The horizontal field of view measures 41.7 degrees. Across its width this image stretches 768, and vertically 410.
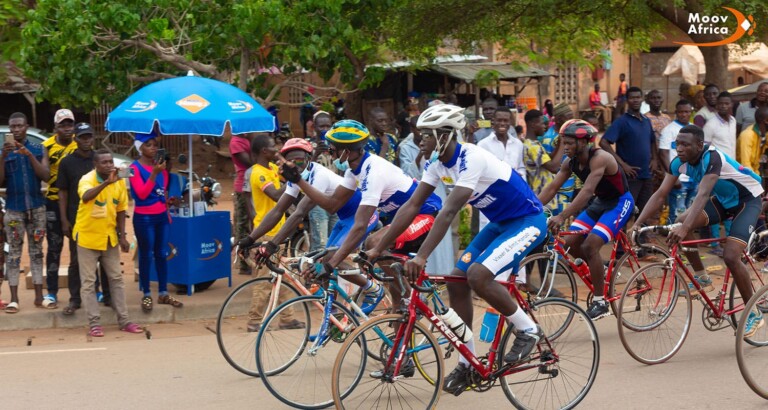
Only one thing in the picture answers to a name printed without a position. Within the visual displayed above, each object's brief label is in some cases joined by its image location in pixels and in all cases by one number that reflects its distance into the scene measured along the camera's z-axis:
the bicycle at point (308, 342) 6.65
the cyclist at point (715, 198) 7.73
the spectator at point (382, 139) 11.35
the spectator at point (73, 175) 9.23
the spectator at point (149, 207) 9.46
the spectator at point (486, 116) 11.83
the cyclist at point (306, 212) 7.32
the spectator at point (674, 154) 12.48
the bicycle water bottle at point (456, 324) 6.14
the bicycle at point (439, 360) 5.93
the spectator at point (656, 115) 13.06
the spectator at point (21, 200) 9.25
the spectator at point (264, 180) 9.45
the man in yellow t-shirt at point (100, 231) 8.77
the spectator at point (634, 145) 12.12
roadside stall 9.62
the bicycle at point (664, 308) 7.84
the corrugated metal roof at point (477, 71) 20.41
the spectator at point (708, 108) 12.83
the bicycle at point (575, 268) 8.48
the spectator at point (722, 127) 12.59
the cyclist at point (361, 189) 6.64
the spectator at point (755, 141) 12.80
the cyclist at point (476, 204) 6.15
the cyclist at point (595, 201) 8.38
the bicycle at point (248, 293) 7.36
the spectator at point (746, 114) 13.46
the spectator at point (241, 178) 10.89
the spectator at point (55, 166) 9.51
